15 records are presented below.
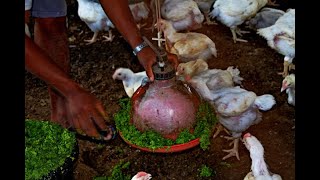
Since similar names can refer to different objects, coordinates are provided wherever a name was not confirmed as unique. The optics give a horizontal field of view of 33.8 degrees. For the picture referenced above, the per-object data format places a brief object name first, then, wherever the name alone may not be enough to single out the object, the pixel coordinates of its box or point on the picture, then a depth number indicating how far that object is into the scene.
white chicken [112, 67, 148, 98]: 4.08
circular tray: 2.91
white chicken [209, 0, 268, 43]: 5.02
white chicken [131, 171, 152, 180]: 2.91
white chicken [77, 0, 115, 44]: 5.21
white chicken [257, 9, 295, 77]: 4.44
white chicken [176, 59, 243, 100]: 3.74
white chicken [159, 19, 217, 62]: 4.50
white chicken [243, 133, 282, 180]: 2.96
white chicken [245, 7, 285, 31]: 5.20
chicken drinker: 2.96
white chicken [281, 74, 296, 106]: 3.88
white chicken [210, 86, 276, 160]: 3.53
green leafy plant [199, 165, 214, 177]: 3.39
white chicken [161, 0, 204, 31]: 5.10
